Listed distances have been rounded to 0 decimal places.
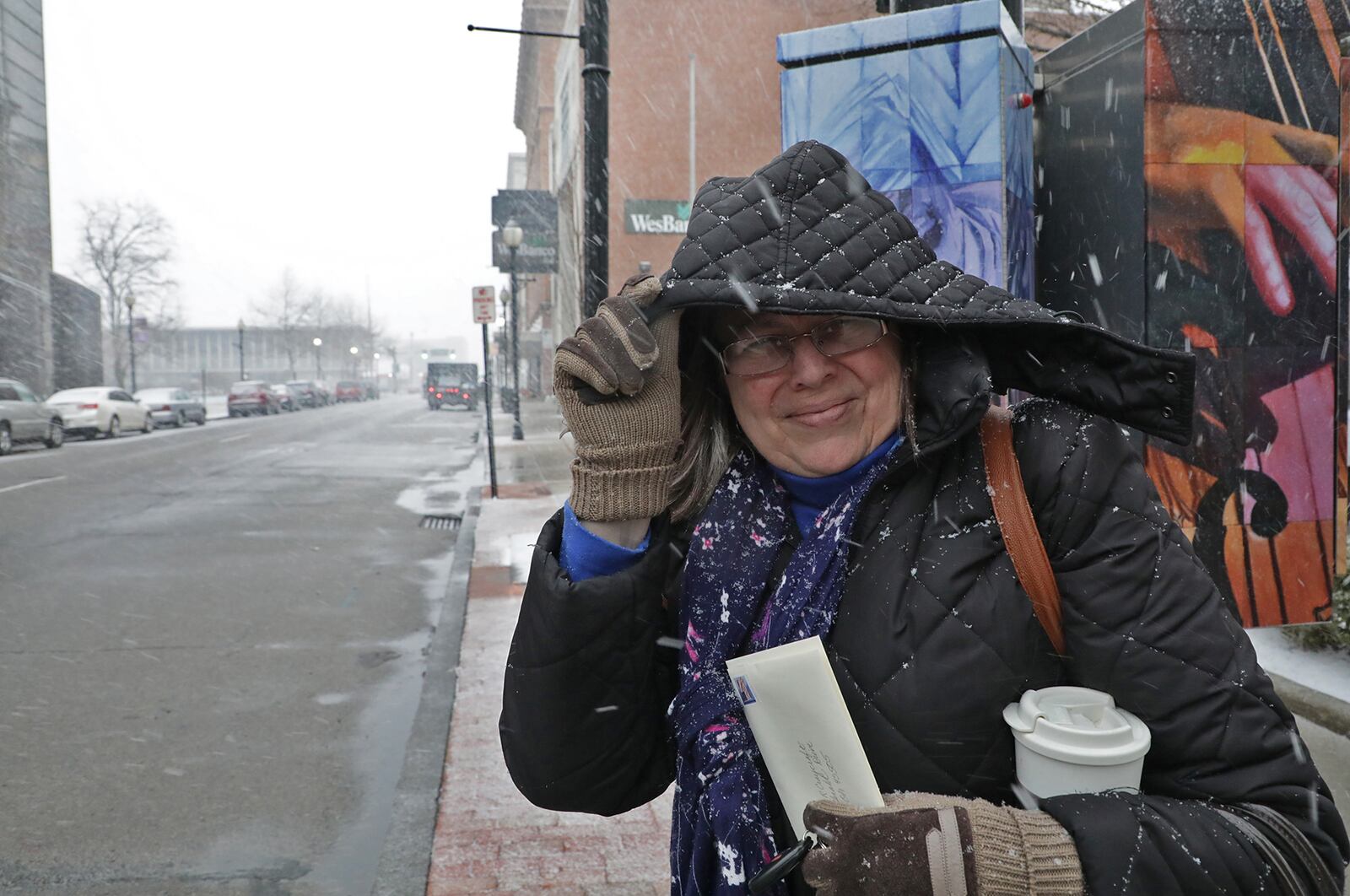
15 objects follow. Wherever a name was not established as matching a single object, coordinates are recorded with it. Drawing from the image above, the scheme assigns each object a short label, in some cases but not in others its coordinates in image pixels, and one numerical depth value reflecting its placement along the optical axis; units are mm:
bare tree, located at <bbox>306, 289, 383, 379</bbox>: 92812
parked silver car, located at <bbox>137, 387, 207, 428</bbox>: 31219
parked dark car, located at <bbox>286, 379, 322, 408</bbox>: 52278
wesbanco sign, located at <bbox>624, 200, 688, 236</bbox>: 26406
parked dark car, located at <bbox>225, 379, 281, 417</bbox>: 43750
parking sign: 15172
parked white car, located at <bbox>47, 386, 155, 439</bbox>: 24359
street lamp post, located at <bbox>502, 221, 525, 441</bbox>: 18078
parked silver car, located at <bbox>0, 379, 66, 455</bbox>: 19562
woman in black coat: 1235
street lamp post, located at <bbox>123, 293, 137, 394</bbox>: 38219
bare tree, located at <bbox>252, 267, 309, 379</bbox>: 83375
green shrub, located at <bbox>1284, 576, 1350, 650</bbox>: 4004
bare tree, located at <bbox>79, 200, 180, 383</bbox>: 44531
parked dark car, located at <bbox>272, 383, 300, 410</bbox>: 47719
